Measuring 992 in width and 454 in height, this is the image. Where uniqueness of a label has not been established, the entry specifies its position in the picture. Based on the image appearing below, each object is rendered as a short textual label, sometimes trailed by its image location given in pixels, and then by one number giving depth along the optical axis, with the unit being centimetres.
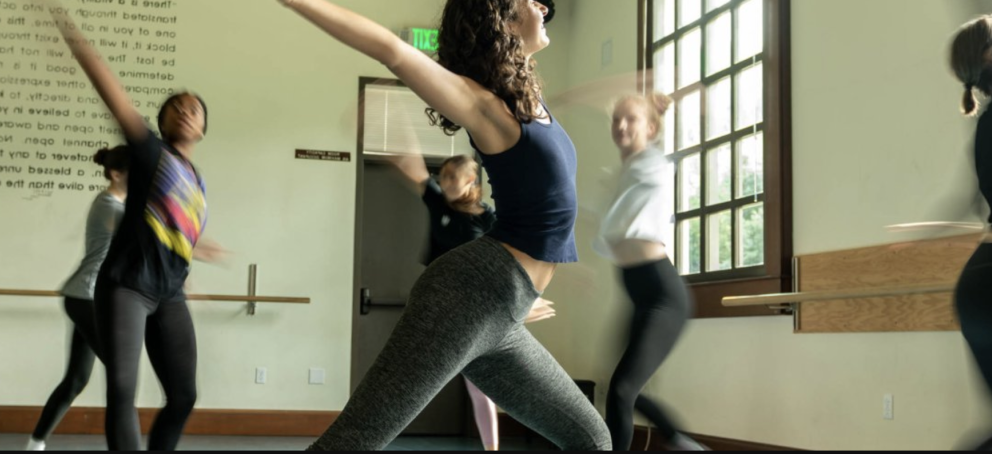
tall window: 448
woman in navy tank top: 142
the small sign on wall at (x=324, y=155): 679
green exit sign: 691
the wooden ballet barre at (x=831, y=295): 336
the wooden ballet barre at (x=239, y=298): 618
